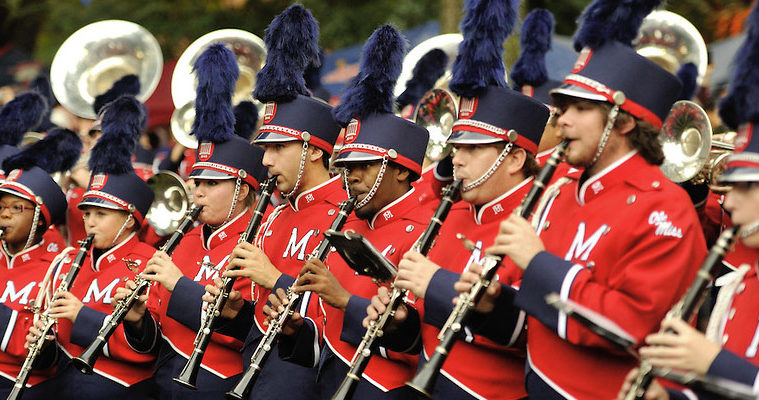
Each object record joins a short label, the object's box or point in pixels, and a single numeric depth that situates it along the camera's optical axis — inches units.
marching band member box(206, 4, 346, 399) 491.5
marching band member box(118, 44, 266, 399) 528.1
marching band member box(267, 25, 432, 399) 438.9
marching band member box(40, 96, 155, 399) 575.8
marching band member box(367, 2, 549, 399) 380.5
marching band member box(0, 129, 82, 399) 611.5
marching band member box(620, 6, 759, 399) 287.0
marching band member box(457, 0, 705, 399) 322.0
